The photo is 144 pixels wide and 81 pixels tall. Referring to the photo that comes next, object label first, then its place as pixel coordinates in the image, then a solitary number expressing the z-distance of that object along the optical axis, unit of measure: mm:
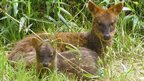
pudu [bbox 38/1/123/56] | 13996
